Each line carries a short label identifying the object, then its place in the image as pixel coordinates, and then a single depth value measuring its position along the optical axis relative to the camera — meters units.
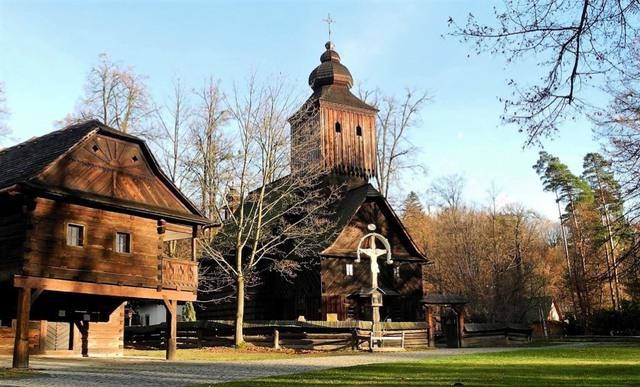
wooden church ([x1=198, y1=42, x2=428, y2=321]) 36.78
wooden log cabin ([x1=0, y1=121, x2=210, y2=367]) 20.03
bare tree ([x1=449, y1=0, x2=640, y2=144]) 7.45
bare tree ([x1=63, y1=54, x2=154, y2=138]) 38.72
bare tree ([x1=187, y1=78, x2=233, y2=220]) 33.78
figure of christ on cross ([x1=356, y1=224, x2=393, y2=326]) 29.14
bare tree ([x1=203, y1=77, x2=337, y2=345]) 32.44
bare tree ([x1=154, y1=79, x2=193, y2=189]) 36.53
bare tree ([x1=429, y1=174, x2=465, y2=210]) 61.90
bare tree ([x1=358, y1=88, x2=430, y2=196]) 50.88
